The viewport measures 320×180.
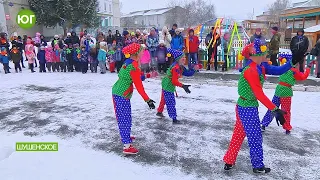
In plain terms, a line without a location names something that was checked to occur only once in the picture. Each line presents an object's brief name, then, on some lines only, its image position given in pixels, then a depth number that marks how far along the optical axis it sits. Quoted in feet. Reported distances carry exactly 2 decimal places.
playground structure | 37.17
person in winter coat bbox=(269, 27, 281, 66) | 33.19
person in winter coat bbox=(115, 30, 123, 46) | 40.94
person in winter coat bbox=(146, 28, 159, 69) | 37.14
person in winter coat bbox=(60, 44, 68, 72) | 39.92
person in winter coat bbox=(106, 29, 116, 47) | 41.86
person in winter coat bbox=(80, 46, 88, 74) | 38.63
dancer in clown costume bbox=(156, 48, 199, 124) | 17.66
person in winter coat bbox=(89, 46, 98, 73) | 38.32
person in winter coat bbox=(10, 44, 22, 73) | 39.37
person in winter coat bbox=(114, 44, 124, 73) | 36.91
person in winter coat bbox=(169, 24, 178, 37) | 38.45
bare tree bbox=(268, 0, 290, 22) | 190.90
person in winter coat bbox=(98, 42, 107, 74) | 37.63
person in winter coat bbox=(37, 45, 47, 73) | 39.68
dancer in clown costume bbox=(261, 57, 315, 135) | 15.44
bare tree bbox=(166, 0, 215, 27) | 159.22
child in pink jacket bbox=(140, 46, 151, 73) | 36.63
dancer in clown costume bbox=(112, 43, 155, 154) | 13.55
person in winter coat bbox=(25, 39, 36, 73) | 40.96
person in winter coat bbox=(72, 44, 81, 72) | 38.99
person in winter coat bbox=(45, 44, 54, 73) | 39.94
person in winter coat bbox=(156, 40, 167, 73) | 35.82
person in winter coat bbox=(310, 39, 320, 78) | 31.30
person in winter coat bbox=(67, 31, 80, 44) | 42.47
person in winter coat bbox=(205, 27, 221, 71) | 37.14
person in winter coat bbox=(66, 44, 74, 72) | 39.63
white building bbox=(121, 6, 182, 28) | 235.20
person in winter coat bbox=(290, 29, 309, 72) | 29.94
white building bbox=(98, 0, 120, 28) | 138.66
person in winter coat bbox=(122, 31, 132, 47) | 37.30
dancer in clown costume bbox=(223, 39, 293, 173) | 11.03
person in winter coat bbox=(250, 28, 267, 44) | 31.11
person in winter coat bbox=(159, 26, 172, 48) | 38.58
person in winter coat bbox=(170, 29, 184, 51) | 35.70
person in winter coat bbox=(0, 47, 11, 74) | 38.72
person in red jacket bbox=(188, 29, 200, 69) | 36.73
